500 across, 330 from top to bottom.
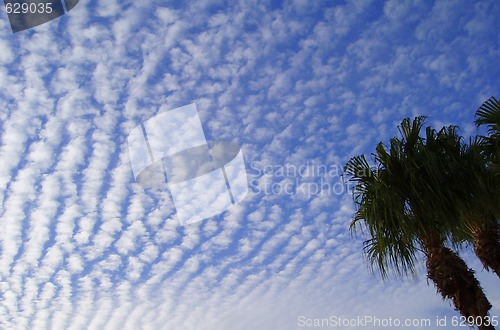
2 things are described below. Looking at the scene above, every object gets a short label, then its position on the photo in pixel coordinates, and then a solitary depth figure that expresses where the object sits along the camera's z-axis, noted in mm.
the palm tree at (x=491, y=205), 11664
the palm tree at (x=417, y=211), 11094
